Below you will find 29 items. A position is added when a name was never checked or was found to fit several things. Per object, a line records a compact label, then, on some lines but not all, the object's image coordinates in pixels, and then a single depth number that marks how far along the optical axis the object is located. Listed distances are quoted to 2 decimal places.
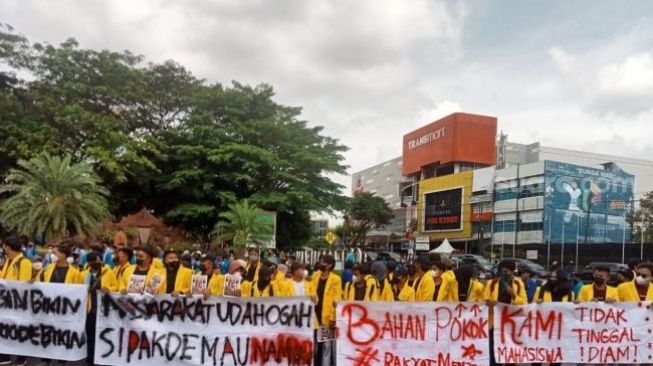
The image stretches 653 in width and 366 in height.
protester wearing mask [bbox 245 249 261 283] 9.16
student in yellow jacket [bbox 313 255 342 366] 7.17
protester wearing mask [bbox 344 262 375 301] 7.89
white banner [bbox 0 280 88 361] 7.05
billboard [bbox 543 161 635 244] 52.41
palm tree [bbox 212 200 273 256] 28.97
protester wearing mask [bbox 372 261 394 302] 8.00
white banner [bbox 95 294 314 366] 6.76
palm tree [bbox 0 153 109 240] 24.12
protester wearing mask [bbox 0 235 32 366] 7.43
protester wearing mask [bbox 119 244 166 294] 7.05
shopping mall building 52.75
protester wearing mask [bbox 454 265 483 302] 7.67
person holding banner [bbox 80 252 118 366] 7.08
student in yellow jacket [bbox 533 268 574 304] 7.68
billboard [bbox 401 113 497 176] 68.00
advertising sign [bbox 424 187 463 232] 63.78
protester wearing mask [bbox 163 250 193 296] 7.14
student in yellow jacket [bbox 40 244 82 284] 7.36
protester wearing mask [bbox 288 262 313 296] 7.71
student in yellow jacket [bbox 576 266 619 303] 7.49
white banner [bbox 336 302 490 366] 6.79
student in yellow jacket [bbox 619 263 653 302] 7.54
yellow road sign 28.05
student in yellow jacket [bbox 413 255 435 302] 7.52
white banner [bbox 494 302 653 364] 7.03
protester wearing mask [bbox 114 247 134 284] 7.27
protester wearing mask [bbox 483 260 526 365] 7.31
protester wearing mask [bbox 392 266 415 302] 9.38
